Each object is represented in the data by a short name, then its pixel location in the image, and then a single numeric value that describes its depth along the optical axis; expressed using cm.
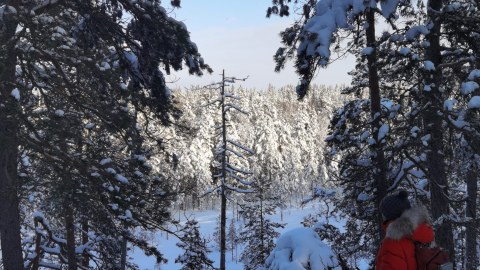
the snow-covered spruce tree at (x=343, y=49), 531
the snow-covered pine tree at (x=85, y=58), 694
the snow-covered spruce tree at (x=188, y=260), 1911
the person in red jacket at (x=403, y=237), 317
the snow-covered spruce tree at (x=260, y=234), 2752
